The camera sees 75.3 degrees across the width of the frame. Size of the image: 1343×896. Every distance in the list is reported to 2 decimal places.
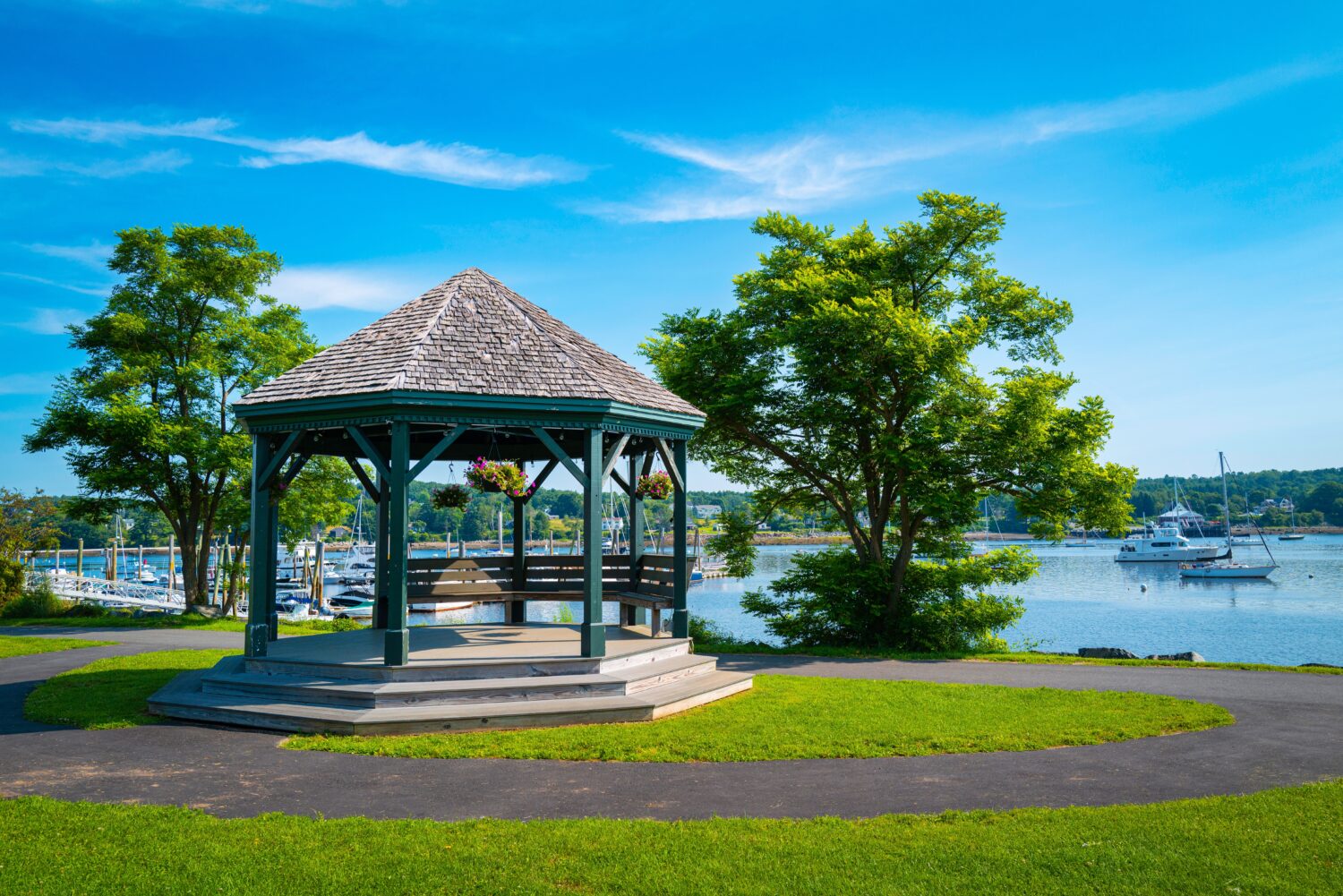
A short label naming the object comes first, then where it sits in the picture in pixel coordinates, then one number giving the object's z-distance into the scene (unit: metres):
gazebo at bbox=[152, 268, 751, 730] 10.84
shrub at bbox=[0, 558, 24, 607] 27.00
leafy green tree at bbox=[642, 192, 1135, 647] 18.81
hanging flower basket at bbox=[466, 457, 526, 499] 12.23
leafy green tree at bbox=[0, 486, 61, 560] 29.39
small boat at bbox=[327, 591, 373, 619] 54.62
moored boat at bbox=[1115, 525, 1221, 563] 78.06
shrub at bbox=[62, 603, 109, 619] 26.36
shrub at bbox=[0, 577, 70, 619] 26.24
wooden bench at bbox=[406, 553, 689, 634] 14.80
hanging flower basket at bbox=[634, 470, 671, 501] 14.20
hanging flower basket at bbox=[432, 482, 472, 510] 13.78
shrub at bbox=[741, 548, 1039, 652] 19.88
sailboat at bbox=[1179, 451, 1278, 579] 62.94
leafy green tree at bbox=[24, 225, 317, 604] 24.78
